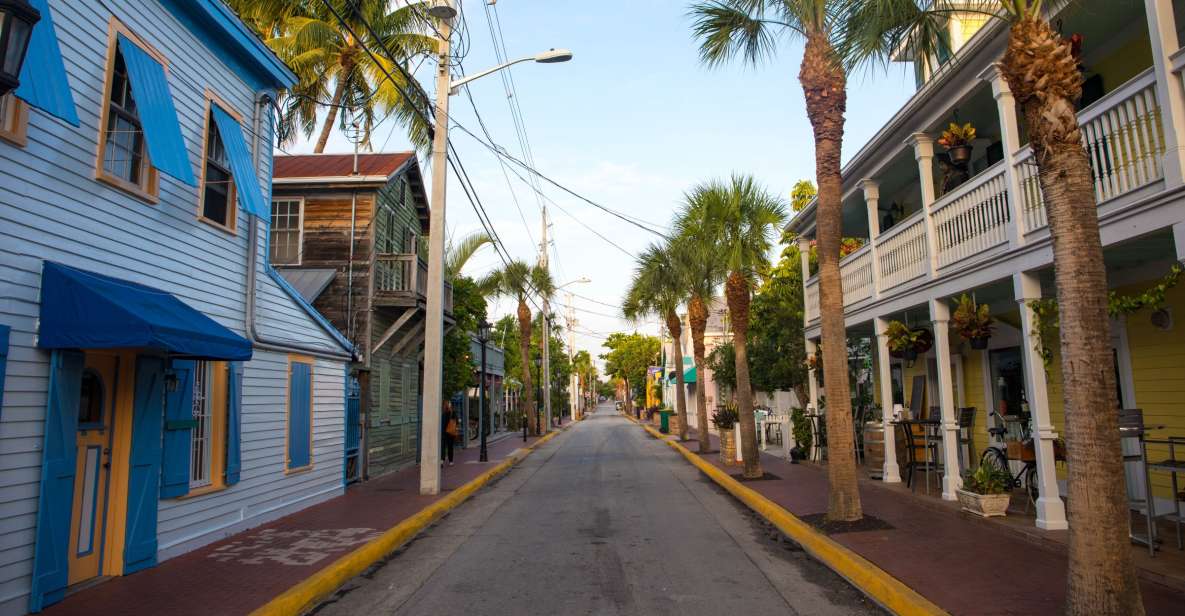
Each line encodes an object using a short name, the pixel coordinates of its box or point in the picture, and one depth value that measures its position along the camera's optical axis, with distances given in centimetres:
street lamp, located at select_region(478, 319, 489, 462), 2023
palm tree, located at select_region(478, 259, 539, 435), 3394
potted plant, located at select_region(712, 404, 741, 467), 1920
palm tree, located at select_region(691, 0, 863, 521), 923
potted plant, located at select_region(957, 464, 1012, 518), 895
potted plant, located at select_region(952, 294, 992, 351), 1069
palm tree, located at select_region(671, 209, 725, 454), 1725
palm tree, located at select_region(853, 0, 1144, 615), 457
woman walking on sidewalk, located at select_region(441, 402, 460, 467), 1895
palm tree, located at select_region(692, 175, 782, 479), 1608
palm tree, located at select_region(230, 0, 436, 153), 2109
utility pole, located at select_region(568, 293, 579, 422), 6994
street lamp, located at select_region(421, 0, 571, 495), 1349
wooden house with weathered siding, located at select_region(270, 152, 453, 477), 1605
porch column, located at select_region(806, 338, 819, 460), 1730
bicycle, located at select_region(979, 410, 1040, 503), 959
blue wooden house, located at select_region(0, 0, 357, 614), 617
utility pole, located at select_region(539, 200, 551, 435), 3794
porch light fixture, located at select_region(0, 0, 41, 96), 384
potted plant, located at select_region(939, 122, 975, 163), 1077
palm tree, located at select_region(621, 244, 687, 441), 2478
